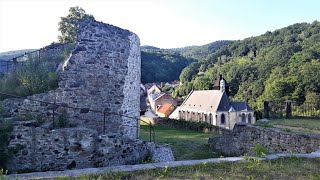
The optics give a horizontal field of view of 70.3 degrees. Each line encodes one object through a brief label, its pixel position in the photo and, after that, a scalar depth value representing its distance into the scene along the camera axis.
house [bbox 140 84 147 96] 81.51
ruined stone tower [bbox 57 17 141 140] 6.69
